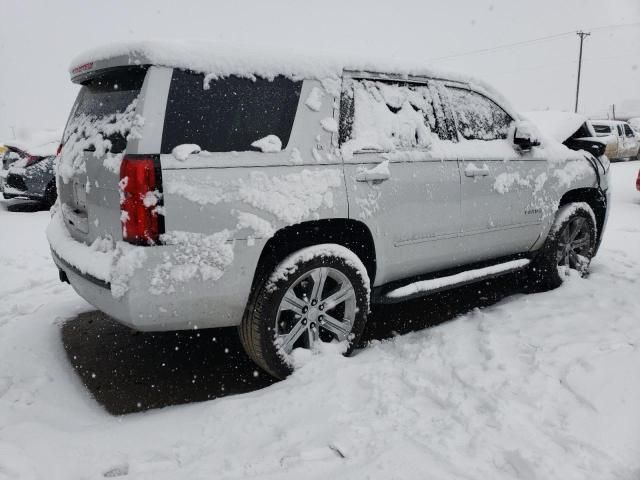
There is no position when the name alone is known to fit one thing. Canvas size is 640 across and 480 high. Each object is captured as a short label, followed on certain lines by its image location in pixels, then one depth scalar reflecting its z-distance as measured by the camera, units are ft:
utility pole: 145.83
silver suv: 8.45
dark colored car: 30.81
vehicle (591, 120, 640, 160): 67.72
